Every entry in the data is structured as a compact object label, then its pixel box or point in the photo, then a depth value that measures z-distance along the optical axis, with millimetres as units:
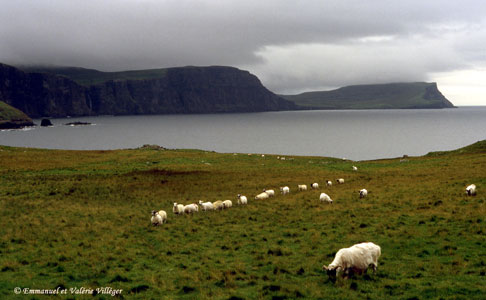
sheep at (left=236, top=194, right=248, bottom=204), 30831
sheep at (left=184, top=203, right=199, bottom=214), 27938
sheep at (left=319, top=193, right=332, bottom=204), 29828
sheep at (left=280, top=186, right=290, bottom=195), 35881
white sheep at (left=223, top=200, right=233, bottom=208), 29606
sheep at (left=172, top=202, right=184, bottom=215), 27484
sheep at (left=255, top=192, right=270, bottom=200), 32969
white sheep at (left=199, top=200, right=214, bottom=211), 28659
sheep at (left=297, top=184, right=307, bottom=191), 37875
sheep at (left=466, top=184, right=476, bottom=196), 27188
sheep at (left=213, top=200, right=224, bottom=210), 29014
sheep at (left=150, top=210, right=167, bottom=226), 24016
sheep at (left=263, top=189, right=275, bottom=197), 34344
